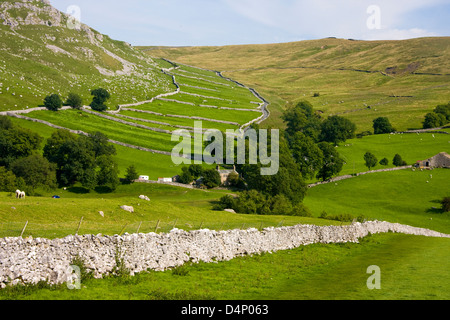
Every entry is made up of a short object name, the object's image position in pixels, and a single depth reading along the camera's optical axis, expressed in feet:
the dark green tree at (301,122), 536.83
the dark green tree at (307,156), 376.48
